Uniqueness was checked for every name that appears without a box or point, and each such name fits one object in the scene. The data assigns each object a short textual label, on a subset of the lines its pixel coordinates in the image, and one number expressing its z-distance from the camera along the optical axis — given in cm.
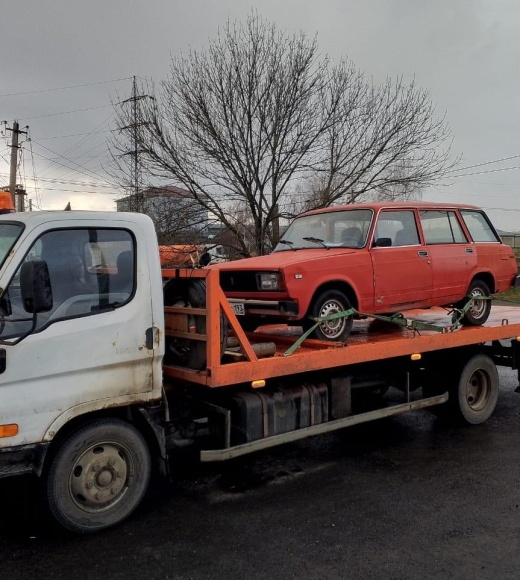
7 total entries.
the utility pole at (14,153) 2634
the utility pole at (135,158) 1577
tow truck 365
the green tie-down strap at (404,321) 528
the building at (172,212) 1623
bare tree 1570
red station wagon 561
